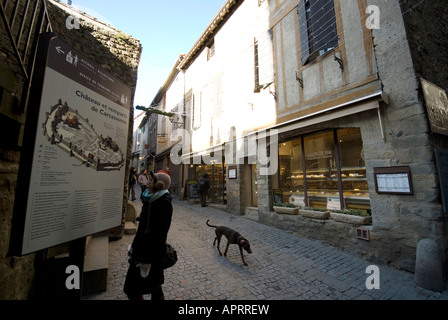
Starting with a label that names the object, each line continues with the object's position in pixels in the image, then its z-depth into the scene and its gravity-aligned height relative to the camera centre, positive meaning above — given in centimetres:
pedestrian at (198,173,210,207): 1022 -27
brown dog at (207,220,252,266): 376 -115
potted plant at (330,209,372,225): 435 -86
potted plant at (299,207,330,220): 507 -88
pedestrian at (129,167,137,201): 927 +28
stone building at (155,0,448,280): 377 +162
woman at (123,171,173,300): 217 -78
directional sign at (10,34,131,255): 138 +25
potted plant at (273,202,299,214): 587 -85
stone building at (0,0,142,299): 156 +55
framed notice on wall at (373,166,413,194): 375 -1
